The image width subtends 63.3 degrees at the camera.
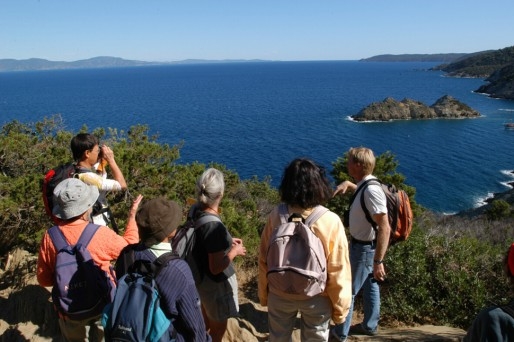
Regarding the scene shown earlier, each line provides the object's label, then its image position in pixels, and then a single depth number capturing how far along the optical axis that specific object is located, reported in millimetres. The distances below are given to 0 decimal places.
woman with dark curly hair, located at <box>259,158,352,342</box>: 2723
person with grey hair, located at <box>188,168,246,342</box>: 2916
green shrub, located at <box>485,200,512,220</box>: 23750
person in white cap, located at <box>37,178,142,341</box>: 2883
